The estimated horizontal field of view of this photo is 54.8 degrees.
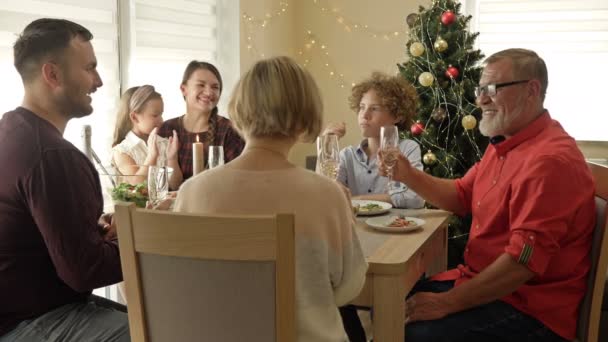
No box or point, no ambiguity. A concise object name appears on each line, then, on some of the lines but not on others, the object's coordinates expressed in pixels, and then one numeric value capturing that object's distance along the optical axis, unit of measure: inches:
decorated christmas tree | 148.3
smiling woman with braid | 130.3
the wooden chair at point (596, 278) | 65.9
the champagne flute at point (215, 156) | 88.4
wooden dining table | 61.5
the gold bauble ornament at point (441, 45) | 146.5
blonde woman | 47.9
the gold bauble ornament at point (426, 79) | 146.6
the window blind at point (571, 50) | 169.0
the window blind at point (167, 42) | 141.6
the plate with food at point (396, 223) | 74.0
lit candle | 93.0
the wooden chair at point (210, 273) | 42.3
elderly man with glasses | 65.9
